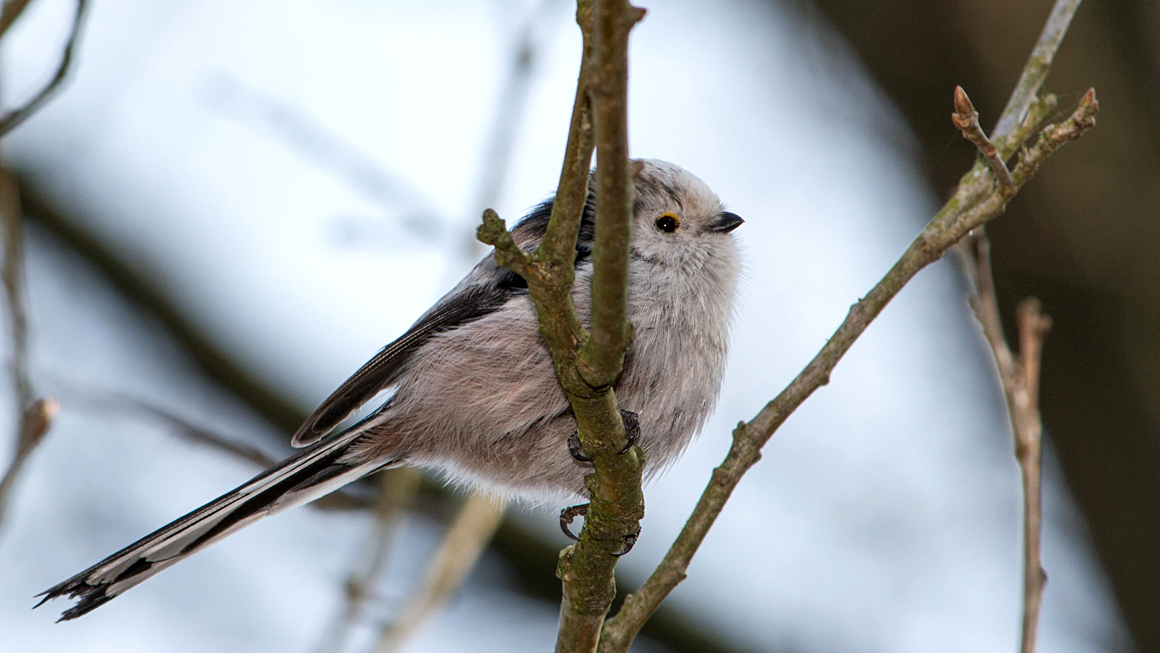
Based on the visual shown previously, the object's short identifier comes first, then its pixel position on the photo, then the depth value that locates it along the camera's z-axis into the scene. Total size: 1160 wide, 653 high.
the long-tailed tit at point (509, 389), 5.81
